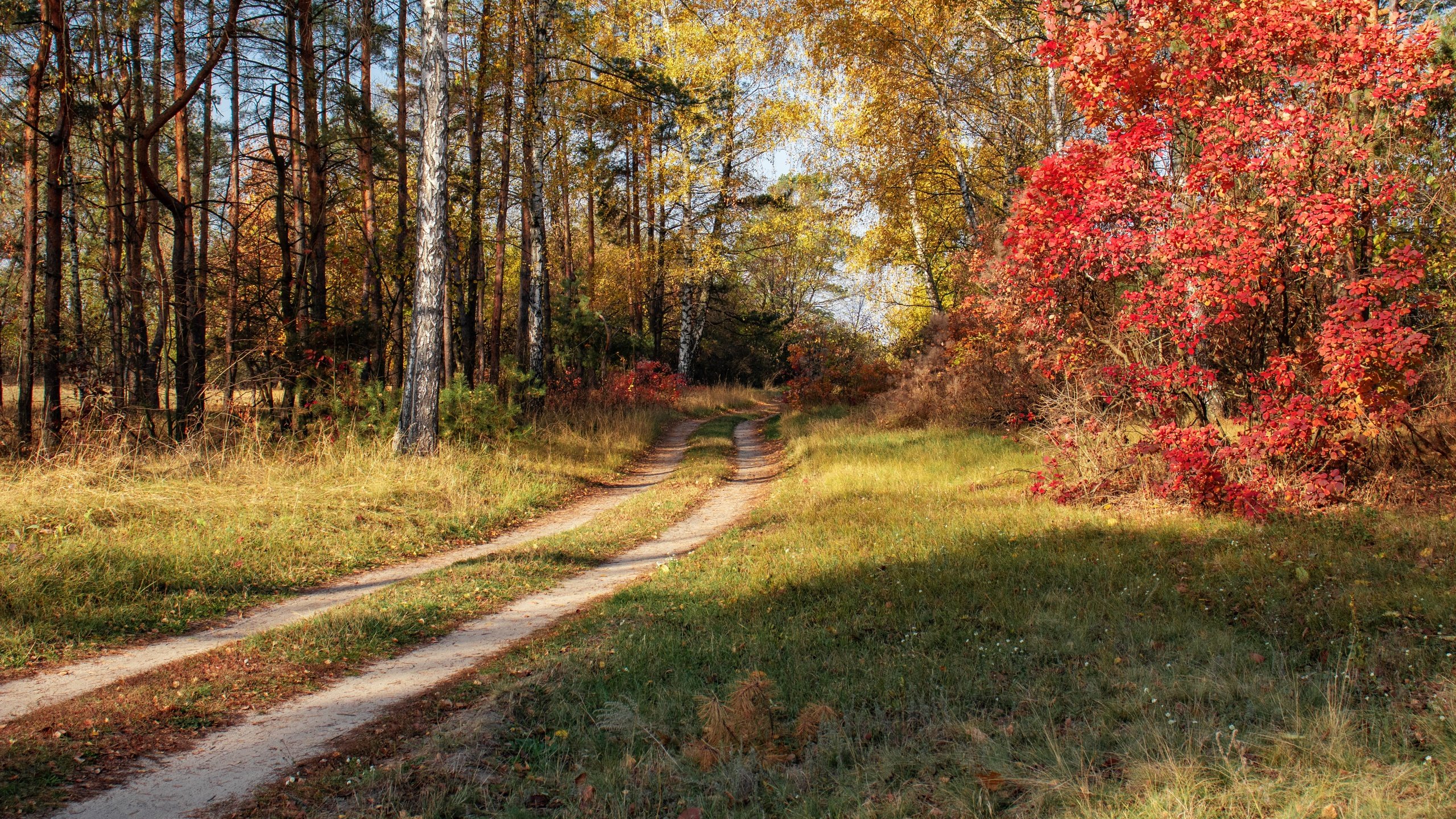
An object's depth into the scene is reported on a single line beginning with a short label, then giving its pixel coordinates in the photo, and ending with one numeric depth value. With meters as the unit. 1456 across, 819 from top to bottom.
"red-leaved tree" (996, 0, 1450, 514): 6.91
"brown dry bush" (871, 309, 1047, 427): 14.41
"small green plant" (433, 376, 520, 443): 13.21
